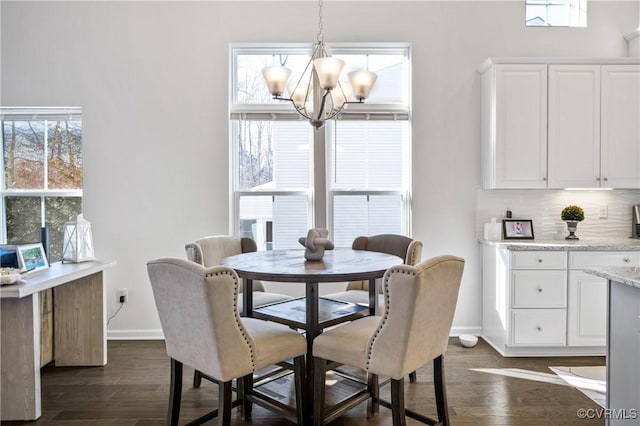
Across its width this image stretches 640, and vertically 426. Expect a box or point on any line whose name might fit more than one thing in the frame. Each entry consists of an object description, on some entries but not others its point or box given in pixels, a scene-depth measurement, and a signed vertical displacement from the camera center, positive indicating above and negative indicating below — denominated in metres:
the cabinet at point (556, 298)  3.01 -0.74
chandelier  2.00 +0.68
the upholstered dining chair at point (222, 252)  2.57 -0.35
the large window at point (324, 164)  3.62 +0.37
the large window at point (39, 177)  3.60 +0.26
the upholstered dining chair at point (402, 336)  1.65 -0.62
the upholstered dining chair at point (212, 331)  1.63 -0.57
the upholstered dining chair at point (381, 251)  2.63 -0.35
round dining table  1.91 -0.36
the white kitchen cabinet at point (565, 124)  3.24 +0.66
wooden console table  2.20 -0.75
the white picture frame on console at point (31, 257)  2.47 -0.35
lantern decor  2.90 -0.27
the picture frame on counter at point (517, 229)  3.45 -0.23
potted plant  3.33 -0.12
